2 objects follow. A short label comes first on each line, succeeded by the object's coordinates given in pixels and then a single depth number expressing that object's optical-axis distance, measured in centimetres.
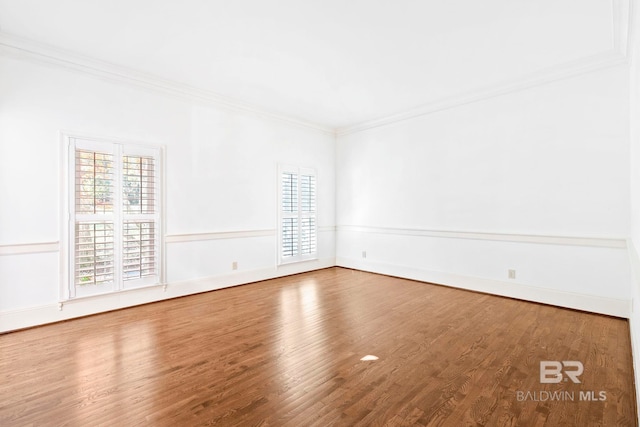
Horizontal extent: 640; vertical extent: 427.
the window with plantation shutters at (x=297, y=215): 543
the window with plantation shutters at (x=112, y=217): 335
